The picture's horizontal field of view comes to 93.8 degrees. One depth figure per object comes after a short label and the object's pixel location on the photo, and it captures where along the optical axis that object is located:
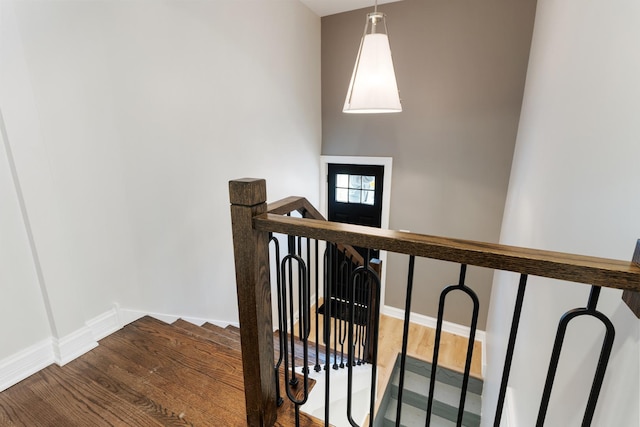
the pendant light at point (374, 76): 1.82
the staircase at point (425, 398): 2.95
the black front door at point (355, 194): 3.92
